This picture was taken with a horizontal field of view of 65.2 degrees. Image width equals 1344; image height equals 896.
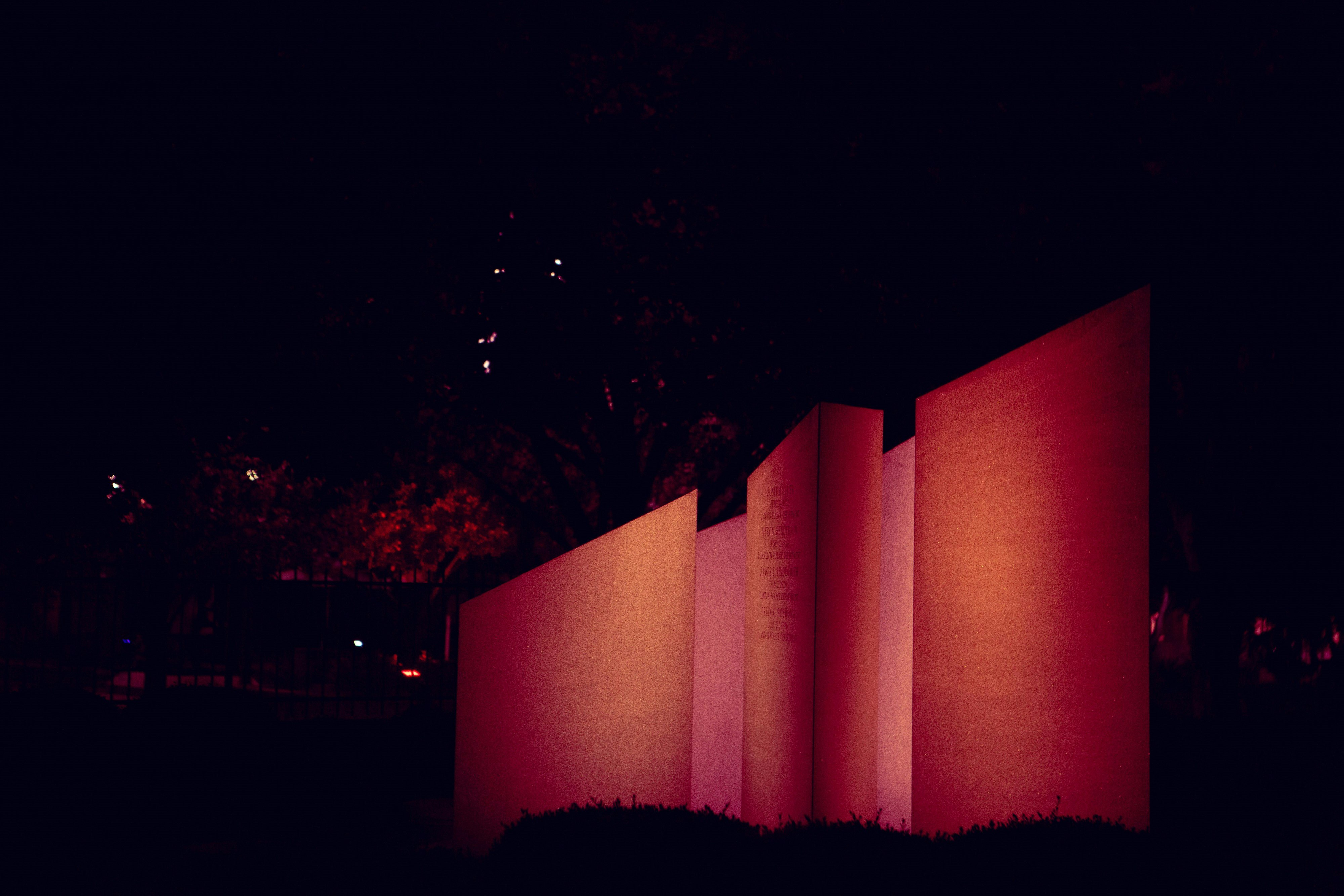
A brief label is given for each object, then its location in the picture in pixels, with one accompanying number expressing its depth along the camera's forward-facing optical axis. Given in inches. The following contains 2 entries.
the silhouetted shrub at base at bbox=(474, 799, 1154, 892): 177.8
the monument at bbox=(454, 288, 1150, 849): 204.8
